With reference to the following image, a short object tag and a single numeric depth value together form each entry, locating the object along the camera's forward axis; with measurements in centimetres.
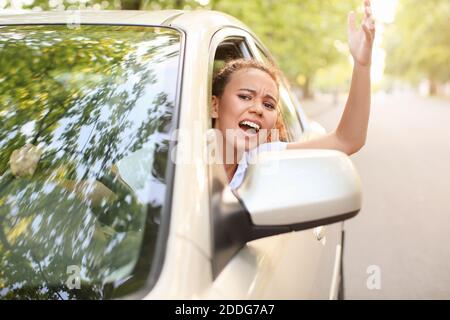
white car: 145
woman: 193
